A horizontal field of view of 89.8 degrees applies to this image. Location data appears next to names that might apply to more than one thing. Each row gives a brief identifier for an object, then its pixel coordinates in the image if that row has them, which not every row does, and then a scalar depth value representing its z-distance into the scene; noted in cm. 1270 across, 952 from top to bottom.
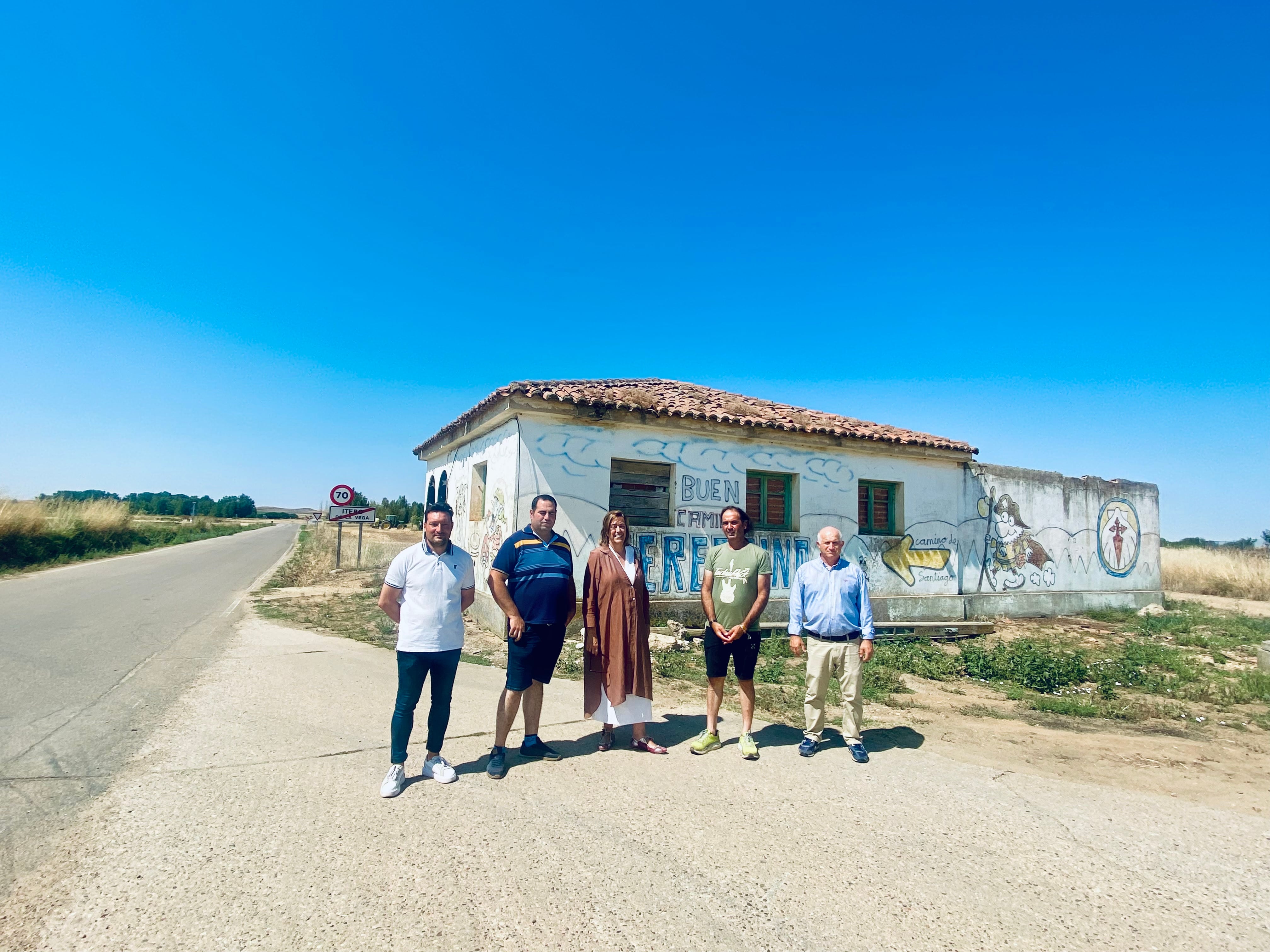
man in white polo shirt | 388
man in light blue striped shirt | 471
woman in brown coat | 456
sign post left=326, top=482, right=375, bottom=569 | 1759
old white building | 975
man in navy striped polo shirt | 419
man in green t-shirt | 470
